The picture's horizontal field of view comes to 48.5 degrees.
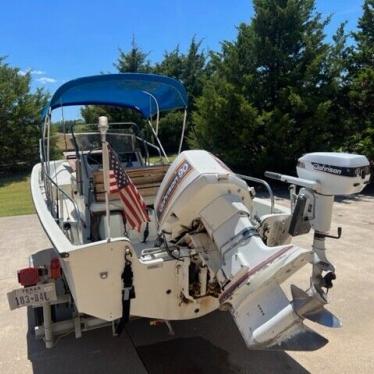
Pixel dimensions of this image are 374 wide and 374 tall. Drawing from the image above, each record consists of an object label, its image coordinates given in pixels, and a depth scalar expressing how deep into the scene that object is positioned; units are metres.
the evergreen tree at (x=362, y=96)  10.87
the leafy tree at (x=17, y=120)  15.57
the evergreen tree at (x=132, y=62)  19.94
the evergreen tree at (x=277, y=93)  10.83
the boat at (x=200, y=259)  2.14
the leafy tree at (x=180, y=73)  19.83
